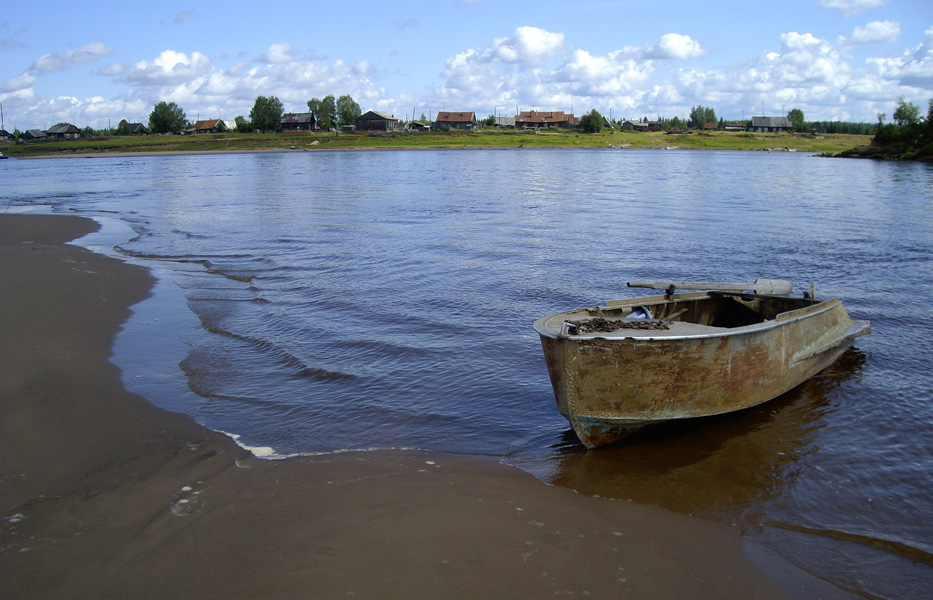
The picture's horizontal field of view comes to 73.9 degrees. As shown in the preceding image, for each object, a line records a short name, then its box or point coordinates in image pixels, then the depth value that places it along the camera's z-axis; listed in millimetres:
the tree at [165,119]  135375
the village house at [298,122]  131000
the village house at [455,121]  134250
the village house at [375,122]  128750
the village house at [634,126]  153525
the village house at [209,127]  138625
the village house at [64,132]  133750
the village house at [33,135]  132625
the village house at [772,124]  138625
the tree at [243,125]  133250
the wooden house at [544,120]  143000
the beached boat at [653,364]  6738
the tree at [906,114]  80938
